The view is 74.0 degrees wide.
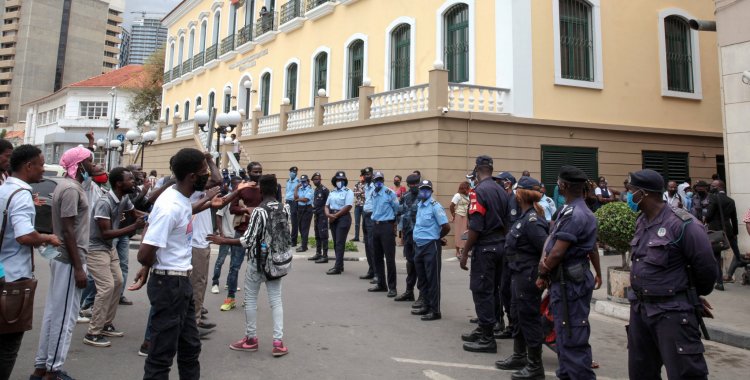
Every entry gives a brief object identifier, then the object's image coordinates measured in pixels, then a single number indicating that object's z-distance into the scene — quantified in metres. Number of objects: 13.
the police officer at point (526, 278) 4.50
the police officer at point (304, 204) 12.52
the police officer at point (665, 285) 3.25
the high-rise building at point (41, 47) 74.31
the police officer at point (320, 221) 11.44
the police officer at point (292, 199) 13.18
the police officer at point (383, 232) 8.32
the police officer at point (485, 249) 5.30
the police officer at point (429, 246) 6.65
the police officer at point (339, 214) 10.04
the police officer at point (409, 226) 7.73
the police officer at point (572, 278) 3.80
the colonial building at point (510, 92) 13.73
